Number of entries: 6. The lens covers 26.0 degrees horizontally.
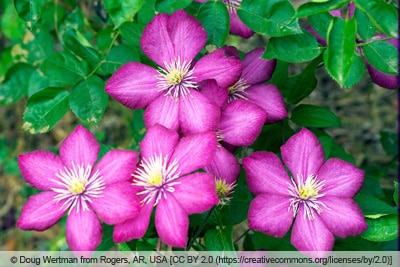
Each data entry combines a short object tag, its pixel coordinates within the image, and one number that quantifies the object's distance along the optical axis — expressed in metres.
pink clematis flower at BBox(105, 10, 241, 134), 0.84
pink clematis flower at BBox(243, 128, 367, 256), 0.82
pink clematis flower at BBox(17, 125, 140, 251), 0.81
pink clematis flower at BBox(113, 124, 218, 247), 0.79
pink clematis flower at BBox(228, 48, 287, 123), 0.89
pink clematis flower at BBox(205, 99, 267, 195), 0.84
